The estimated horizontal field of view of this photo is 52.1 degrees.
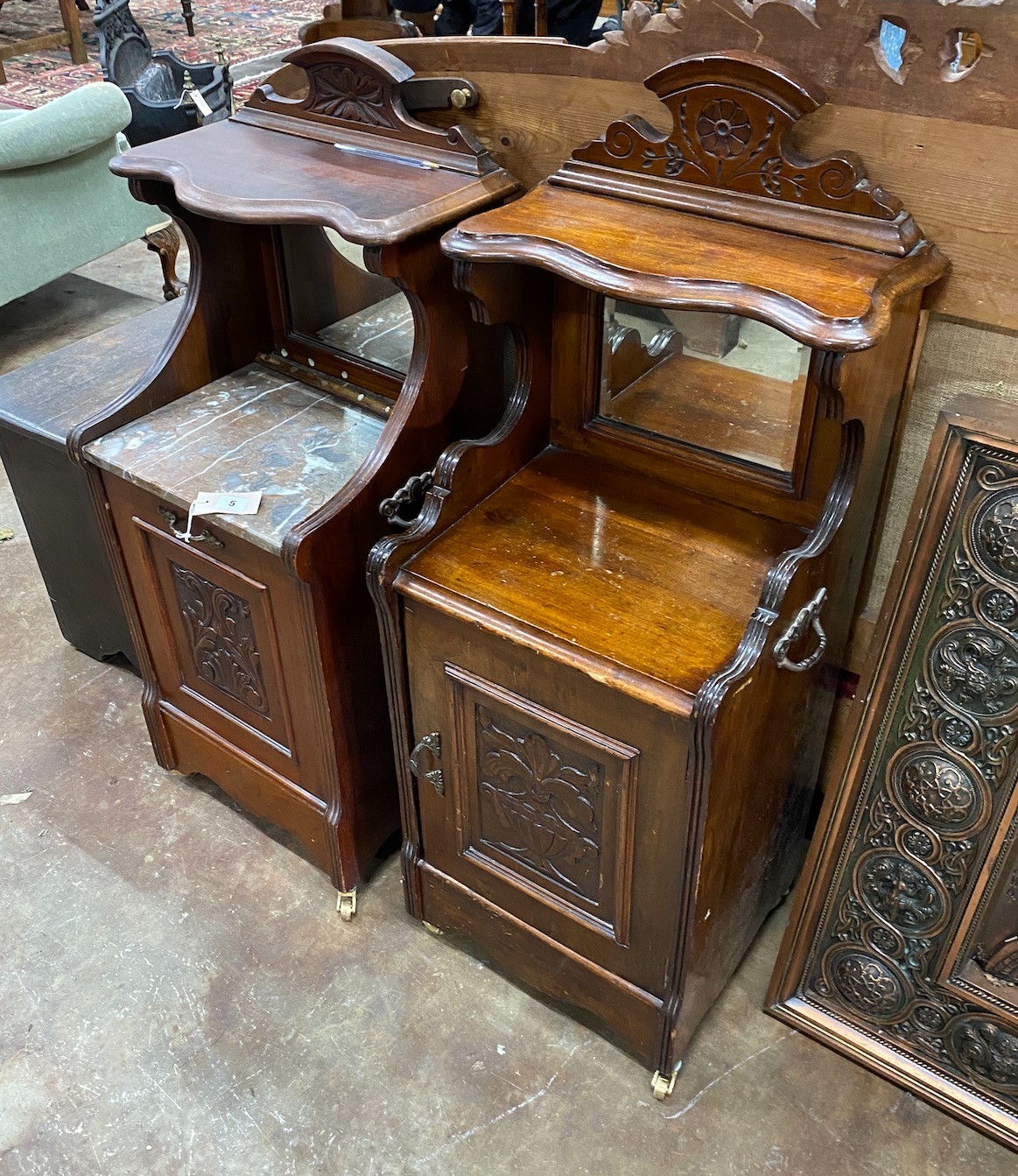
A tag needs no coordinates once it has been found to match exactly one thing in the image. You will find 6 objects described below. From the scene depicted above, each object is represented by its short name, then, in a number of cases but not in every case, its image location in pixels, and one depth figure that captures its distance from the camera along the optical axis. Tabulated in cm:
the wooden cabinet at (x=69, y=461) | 228
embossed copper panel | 136
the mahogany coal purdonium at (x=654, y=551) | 132
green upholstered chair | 373
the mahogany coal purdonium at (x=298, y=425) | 161
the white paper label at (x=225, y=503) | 171
